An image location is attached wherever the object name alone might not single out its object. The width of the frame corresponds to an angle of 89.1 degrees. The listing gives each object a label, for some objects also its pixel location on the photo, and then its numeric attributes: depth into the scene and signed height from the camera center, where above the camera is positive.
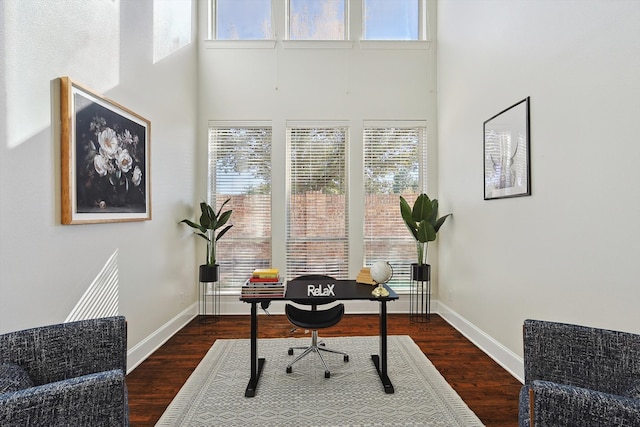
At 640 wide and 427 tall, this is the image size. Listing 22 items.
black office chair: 2.69 -0.92
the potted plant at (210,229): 4.09 -0.22
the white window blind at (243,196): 4.61 +0.22
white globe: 2.63 -0.50
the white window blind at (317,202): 4.61 +0.14
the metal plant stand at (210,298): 4.45 -1.20
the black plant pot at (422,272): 4.10 -0.77
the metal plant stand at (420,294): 4.11 -1.14
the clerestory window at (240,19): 4.62 +2.76
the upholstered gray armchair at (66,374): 1.06 -0.65
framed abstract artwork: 2.65 +0.52
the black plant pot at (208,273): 4.07 -0.78
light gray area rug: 2.17 -1.38
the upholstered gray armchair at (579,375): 1.04 -0.65
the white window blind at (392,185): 4.61 +0.38
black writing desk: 2.50 -0.74
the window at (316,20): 4.64 +2.74
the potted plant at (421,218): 3.98 -0.08
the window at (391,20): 4.64 +2.75
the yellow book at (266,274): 2.67 -0.51
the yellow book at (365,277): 2.89 -0.60
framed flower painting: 2.15 +0.41
